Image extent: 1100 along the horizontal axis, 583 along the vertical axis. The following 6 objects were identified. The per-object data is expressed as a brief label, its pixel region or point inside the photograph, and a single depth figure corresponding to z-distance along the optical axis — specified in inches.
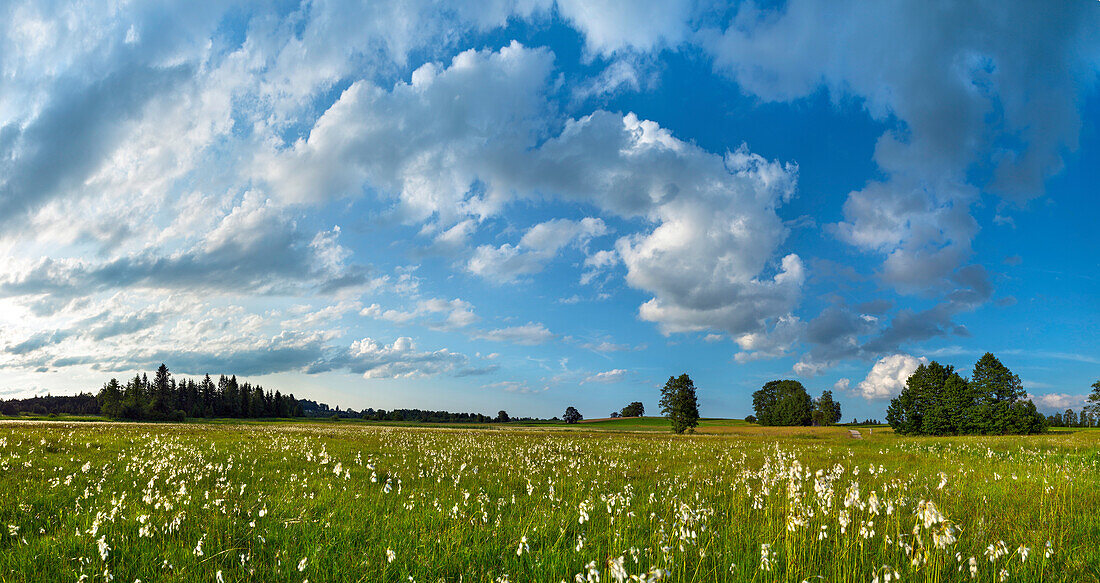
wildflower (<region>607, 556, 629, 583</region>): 138.9
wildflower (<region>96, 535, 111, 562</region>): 204.0
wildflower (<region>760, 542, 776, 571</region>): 171.5
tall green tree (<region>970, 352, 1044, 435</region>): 2630.4
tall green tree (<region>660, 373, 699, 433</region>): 2871.3
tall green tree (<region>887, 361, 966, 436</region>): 2965.1
